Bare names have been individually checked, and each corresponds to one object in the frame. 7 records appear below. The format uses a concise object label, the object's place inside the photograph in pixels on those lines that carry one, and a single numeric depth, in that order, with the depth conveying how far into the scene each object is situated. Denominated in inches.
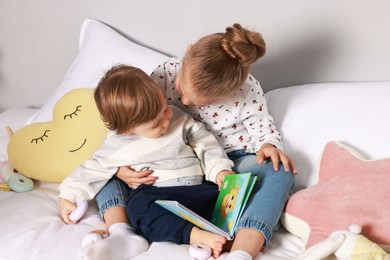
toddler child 43.5
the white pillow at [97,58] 62.7
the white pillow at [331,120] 48.9
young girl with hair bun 43.1
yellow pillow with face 55.1
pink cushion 40.5
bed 43.1
